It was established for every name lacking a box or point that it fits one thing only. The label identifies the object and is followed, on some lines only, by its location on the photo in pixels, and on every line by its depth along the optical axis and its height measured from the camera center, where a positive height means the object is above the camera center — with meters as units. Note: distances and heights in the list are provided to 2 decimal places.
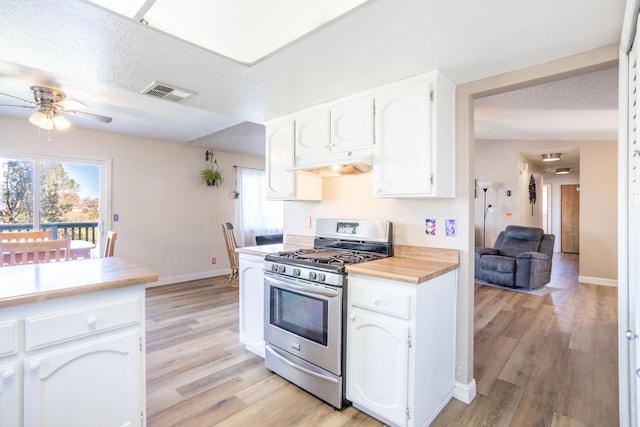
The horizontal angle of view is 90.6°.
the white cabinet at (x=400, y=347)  1.78 -0.79
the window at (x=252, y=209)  6.05 +0.12
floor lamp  6.79 -0.02
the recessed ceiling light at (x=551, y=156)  6.43 +1.24
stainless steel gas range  2.05 -0.65
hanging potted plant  5.49 +0.72
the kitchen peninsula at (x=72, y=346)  1.27 -0.59
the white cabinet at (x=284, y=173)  2.94 +0.40
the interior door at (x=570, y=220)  9.34 -0.13
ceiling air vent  2.33 +0.95
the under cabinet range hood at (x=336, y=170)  2.59 +0.39
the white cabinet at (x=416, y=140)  2.03 +0.51
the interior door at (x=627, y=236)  1.40 -0.10
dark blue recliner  4.89 -0.70
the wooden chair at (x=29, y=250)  2.39 -0.28
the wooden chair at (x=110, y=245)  2.86 -0.28
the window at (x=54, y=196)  3.87 +0.24
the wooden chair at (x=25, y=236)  3.20 -0.23
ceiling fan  2.74 +0.98
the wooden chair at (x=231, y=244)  5.00 -0.48
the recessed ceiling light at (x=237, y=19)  1.61 +1.09
